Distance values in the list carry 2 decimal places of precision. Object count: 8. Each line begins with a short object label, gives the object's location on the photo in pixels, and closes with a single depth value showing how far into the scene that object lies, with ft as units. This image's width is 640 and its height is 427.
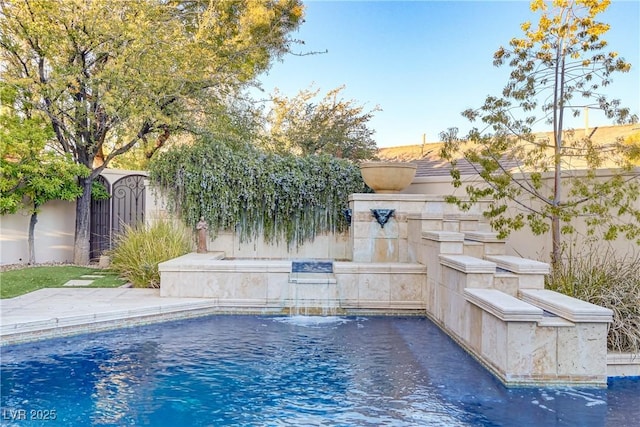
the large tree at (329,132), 45.19
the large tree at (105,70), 27.32
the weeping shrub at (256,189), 29.86
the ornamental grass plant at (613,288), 13.67
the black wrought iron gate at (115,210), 34.78
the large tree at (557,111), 19.15
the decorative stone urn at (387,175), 27.63
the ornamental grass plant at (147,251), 24.71
